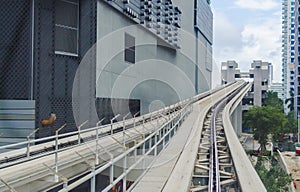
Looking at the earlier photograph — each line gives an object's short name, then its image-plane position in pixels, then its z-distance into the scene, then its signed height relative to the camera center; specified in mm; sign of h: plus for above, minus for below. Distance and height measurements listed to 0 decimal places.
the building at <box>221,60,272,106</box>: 79438 +4356
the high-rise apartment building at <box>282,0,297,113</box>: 124275 +24415
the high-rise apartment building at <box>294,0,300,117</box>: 68750 +5607
